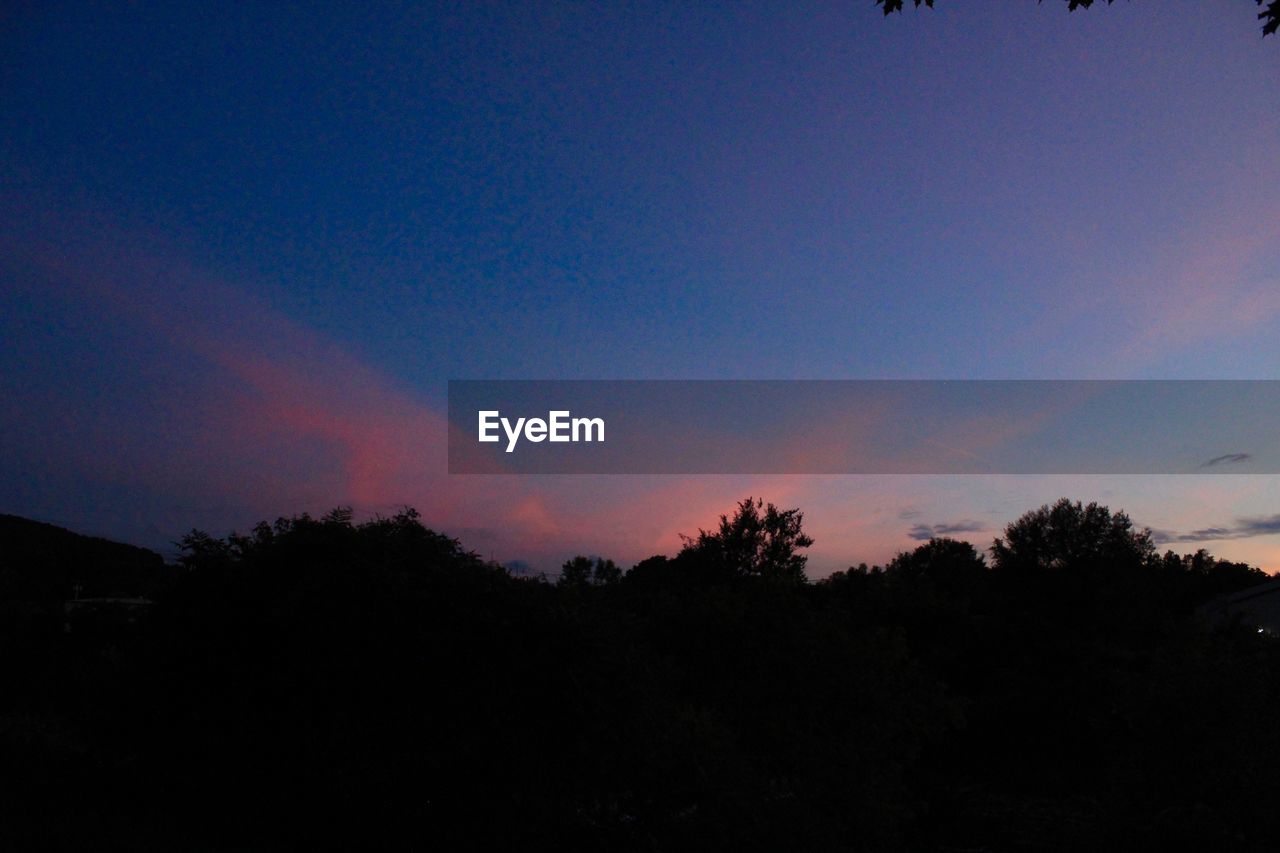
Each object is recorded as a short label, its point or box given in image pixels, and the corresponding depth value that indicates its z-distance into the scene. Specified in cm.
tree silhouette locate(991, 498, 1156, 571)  5138
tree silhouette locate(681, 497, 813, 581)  3151
